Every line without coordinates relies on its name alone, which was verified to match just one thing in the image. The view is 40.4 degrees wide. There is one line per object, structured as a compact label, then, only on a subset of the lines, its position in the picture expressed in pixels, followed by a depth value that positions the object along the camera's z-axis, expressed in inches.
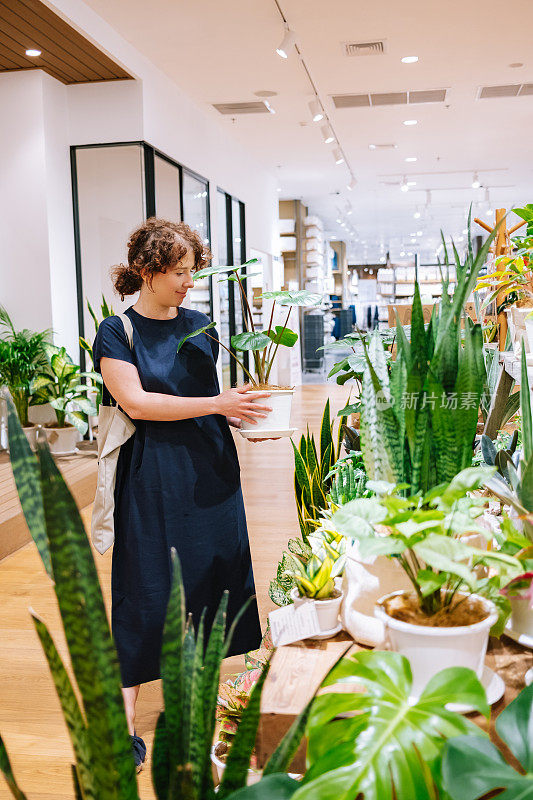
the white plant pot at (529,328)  72.1
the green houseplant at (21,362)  215.5
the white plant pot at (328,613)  44.8
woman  77.8
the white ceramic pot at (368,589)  41.8
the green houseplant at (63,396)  218.8
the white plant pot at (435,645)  32.5
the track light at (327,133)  292.7
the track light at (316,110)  266.1
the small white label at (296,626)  44.0
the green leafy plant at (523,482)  40.4
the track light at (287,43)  203.3
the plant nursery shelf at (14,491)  160.6
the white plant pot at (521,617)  39.2
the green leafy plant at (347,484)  68.8
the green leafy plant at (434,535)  31.2
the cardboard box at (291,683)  35.6
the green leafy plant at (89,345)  218.3
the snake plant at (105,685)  22.1
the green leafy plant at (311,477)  87.7
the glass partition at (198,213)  291.1
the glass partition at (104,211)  241.0
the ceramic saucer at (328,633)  44.7
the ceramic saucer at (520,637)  39.2
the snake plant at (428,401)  39.4
